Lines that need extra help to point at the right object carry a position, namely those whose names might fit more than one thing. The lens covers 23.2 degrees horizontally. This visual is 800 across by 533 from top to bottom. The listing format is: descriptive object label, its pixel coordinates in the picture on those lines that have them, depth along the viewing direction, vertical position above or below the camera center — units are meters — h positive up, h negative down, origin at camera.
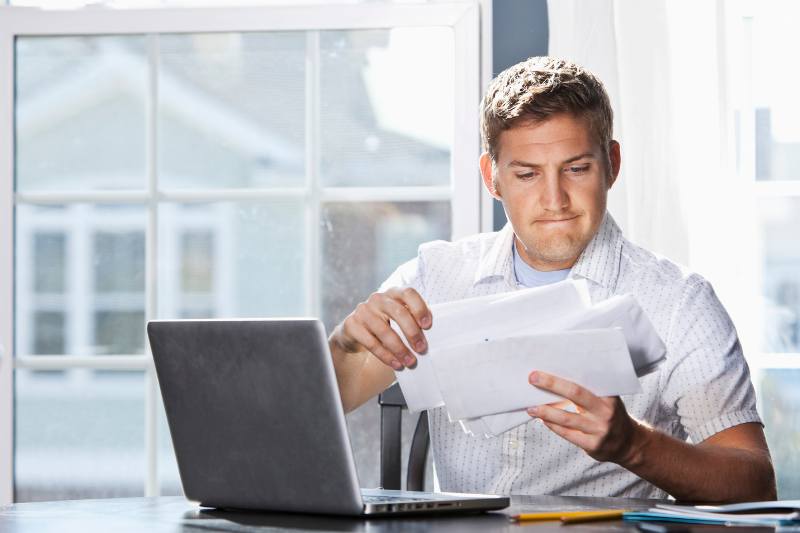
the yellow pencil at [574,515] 1.90 -0.13
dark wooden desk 1.87 -0.14
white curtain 2.80 +0.33
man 2.27 +0.06
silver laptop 1.87 -0.05
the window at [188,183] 2.95 +0.27
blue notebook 1.83 -0.12
